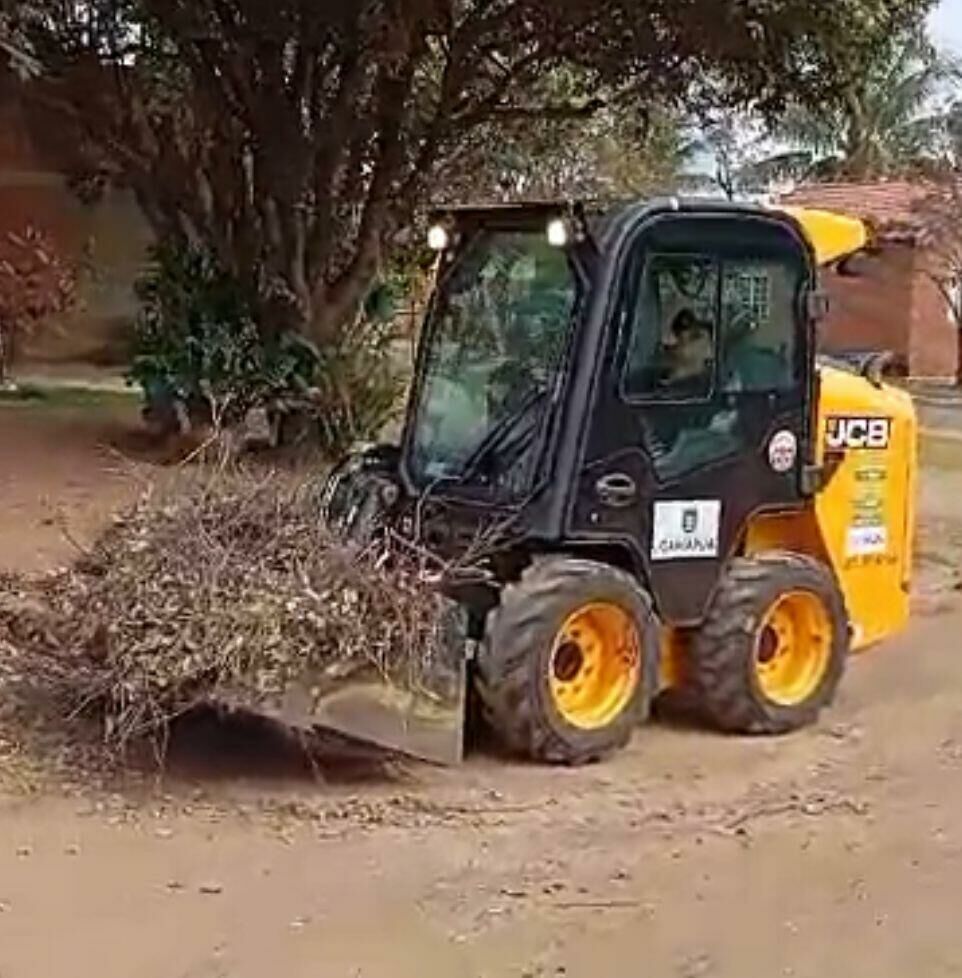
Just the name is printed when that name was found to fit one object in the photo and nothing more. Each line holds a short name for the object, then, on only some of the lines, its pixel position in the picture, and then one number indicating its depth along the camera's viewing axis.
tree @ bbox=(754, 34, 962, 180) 35.09
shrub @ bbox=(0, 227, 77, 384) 22.09
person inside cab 7.98
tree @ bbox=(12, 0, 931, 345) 15.12
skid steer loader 7.55
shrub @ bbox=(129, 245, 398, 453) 16.22
